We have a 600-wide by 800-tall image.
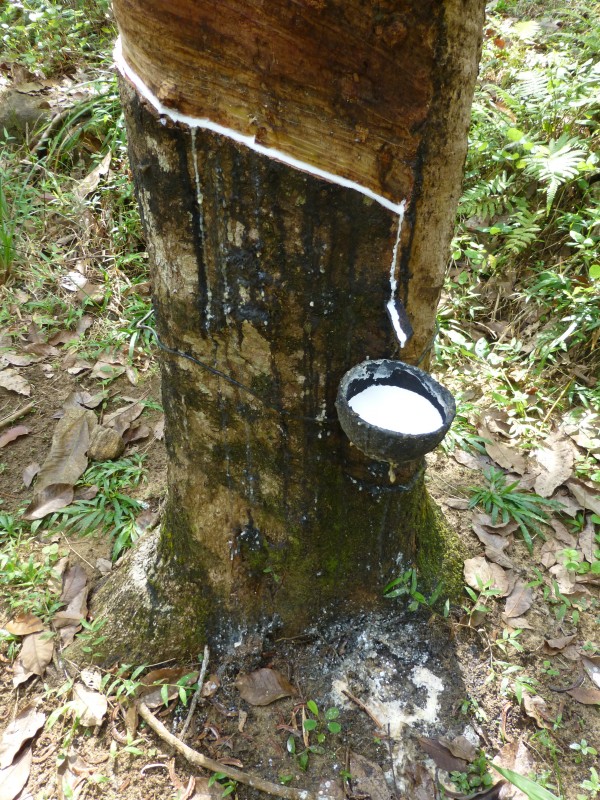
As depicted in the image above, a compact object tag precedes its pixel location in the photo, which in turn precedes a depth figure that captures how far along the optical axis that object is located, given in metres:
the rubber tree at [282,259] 0.96
